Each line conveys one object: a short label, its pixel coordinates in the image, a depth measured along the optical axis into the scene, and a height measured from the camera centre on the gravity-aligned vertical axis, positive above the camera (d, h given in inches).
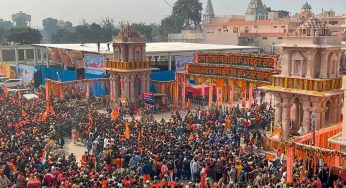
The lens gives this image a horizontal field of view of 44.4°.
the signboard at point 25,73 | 1922.0 -119.2
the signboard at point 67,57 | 1744.6 -40.6
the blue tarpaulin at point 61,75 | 1628.9 -106.1
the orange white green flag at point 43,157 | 698.7 -183.2
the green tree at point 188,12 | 3981.3 +337.5
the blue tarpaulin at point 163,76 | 1546.5 -103.3
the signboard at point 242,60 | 1113.6 -32.7
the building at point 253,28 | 2635.3 +138.1
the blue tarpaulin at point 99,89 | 1525.6 -148.5
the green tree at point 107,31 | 3767.2 +148.8
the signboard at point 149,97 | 1355.1 -156.8
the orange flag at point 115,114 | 1039.0 -164.3
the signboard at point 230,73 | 1114.3 -69.9
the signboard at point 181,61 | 1638.8 -51.2
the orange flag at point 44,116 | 1011.9 -164.1
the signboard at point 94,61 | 1572.3 -50.9
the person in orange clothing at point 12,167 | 659.0 -185.8
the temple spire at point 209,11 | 4309.5 +379.7
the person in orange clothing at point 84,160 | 711.8 -192.6
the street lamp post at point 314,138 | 677.9 -142.5
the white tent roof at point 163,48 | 1662.2 -0.7
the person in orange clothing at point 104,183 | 567.5 -181.4
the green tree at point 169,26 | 4033.0 +210.5
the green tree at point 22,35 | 3171.8 +91.0
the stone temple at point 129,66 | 1369.3 -59.0
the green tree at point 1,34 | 3993.9 +124.8
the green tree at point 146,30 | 3735.2 +156.7
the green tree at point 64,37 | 3969.0 +97.9
